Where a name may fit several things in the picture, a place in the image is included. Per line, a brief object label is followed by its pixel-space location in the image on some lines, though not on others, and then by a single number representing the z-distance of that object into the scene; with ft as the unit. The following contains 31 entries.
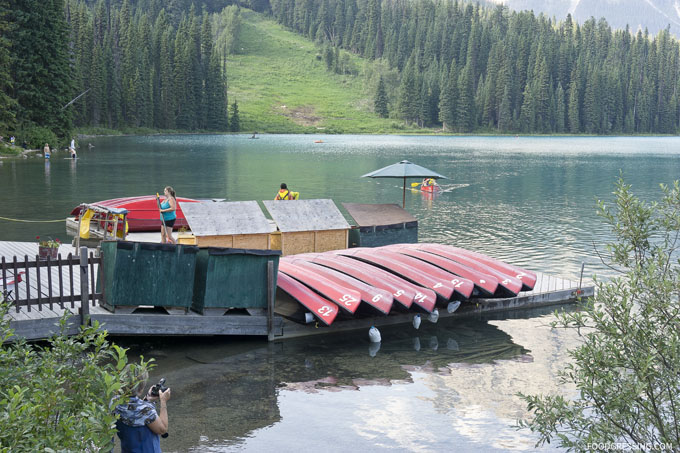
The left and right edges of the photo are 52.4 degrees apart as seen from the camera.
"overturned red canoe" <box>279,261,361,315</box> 49.21
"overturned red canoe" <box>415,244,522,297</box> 58.90
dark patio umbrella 77.77
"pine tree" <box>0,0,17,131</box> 187.22
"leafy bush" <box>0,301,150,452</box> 16.76
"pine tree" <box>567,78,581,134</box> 609.83
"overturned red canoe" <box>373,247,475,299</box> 55.72
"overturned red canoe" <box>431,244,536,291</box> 61.11
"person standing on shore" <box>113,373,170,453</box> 23.97
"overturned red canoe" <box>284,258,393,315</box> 50.34
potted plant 54.44
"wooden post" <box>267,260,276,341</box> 48.07
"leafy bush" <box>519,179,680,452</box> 21.26
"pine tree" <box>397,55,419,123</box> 607.78
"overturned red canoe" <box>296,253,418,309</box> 52.34
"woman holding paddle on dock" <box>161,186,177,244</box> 61.46
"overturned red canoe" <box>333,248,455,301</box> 54.95
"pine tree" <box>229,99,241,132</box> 515.09
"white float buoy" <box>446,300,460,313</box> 57.01
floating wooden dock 42.01
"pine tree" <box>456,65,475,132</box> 594.65
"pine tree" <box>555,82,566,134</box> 609.83
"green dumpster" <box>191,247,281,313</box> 47.57
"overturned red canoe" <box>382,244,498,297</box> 57.36
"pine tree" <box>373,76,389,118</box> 624.18
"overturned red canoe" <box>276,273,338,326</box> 48.37
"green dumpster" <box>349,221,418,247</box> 68.54
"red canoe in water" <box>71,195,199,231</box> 79.51
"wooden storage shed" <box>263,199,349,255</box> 62.13
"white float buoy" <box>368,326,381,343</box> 51.51
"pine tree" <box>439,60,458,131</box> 595.88
